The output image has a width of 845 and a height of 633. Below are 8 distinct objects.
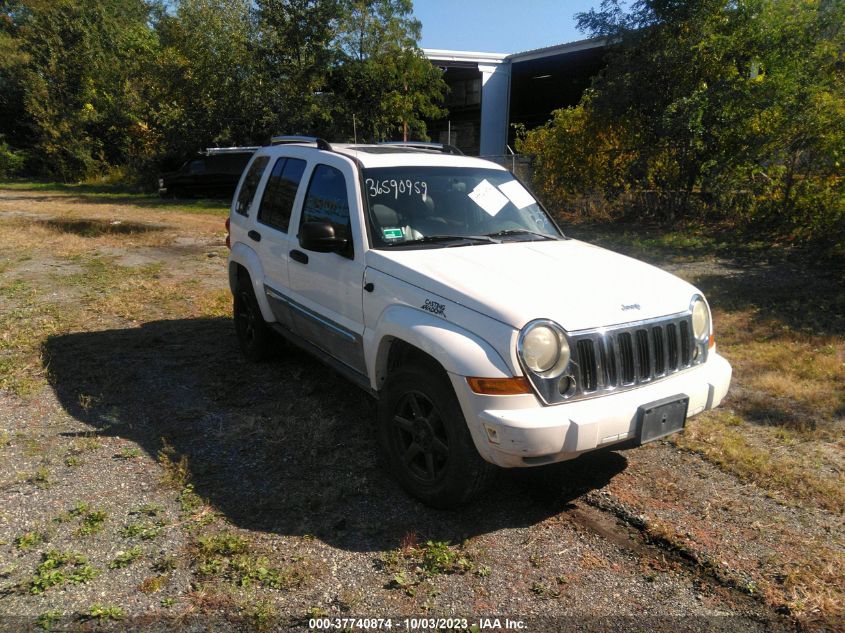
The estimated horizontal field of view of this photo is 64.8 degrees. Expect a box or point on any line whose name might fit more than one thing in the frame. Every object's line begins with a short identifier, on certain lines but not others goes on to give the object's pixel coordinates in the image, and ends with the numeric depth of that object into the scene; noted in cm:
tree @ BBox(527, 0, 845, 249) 1010
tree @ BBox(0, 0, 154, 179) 3112
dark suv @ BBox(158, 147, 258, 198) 2311
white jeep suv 311
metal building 2773
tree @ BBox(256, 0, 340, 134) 1945
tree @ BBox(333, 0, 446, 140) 1985
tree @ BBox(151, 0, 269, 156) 2131
